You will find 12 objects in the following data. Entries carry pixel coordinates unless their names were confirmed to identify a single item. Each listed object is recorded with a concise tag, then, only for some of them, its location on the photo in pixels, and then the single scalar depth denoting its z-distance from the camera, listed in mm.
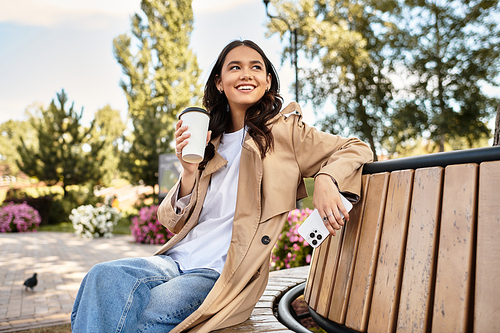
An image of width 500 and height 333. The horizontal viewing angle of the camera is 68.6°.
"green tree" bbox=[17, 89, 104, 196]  20188
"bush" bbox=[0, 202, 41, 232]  15625
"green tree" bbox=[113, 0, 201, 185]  27203
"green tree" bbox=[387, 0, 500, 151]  17938
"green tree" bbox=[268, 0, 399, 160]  20203
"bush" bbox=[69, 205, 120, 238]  13352
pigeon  5355
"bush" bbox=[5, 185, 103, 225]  18938
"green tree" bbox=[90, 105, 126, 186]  21594
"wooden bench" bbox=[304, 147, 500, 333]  1185
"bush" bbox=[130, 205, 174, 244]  11586
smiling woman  1562
